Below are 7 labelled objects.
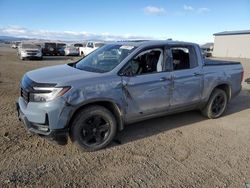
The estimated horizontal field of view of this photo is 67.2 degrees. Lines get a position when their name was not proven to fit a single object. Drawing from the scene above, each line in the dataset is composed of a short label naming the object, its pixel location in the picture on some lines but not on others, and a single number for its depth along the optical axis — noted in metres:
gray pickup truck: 2.88
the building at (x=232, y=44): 31.70
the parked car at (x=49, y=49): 24.41
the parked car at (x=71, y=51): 24.73
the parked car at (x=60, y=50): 25.33
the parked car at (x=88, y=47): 22.52
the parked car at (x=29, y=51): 17.90
